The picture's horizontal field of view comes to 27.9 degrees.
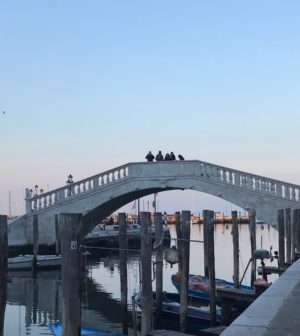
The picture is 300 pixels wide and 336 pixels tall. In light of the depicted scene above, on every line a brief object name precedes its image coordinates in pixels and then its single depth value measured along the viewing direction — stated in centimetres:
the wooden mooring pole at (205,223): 1149
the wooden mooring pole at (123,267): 1127
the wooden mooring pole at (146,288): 886
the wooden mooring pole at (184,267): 1016
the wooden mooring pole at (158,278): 1099
